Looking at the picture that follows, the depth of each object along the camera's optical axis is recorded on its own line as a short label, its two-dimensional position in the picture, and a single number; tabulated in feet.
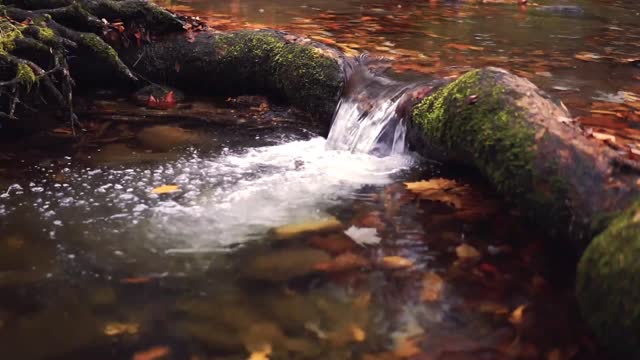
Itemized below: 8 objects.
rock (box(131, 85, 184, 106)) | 19.44
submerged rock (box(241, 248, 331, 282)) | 9.91
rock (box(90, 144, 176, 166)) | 14.48
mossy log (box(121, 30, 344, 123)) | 18.72
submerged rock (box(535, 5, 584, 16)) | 40.24
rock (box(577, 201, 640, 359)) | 7.17
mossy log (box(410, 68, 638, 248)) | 9.68
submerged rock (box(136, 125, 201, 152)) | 15.74
